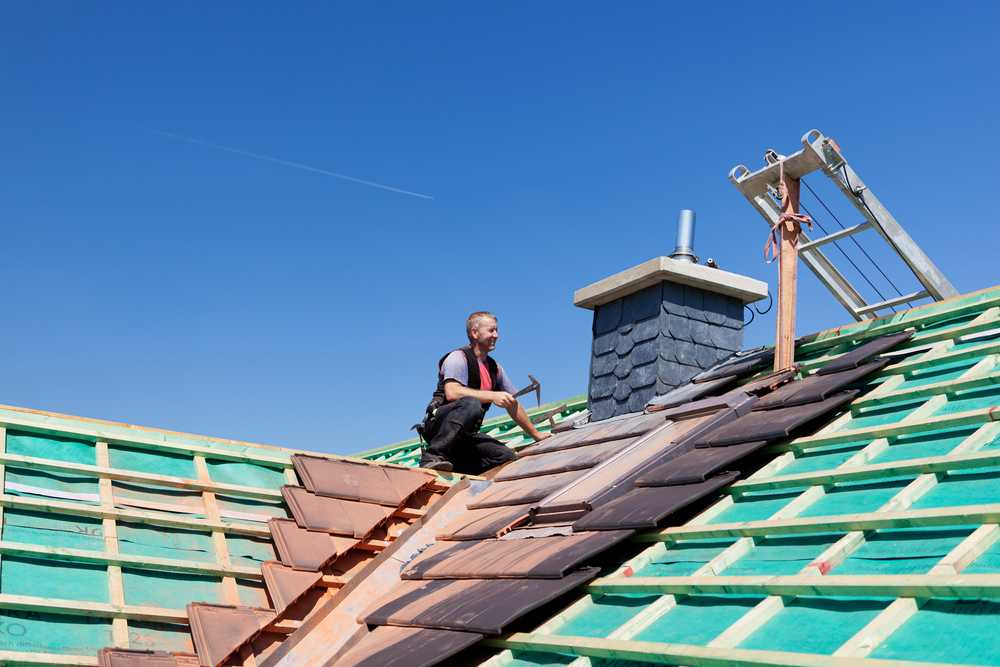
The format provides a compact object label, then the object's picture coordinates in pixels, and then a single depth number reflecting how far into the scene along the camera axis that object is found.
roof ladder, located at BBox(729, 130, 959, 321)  5.47
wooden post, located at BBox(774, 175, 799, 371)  5.24
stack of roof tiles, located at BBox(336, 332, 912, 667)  3.43
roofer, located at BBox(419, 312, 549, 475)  5.97
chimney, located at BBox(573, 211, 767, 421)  6.14
